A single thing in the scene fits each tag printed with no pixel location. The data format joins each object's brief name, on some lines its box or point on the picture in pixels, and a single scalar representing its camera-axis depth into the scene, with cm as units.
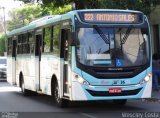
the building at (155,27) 2880
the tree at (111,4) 2575
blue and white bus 1473
